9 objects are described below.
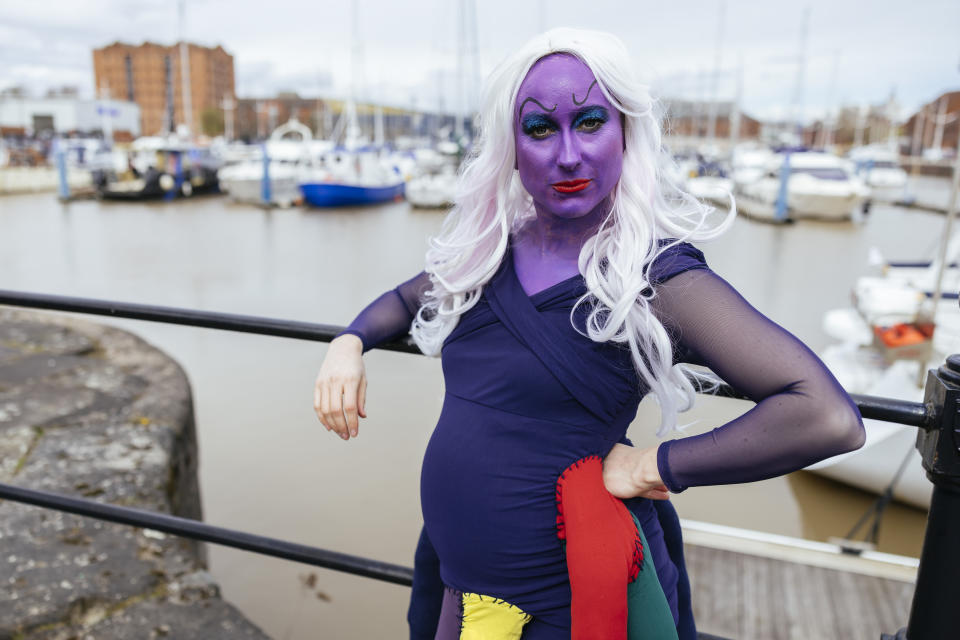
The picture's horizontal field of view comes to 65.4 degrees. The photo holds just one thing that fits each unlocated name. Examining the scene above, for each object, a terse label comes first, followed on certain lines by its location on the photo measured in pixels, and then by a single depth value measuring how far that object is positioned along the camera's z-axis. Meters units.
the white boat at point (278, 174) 25.53
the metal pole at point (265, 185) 25.12
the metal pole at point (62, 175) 24.50
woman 0.90
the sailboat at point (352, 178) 23.98
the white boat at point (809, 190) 23.28
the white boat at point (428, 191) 24.06
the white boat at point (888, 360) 5.47
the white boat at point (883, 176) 30.98
